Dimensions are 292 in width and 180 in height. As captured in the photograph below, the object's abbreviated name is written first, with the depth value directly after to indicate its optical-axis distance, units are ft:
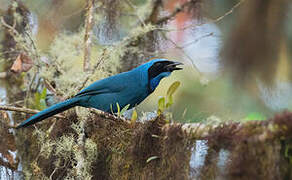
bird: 21.94
